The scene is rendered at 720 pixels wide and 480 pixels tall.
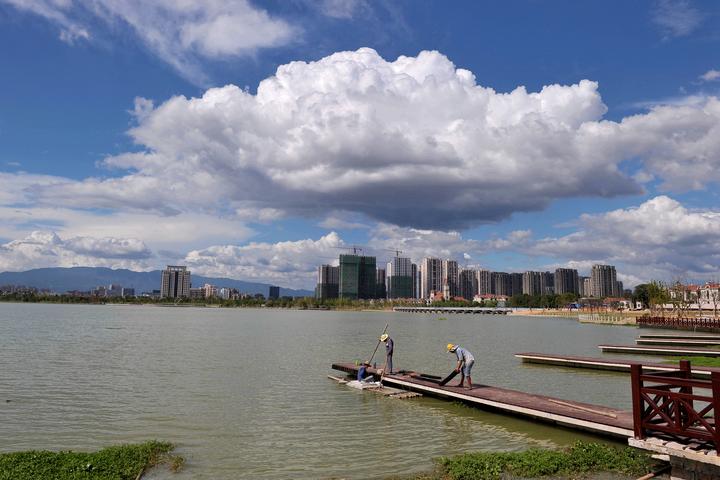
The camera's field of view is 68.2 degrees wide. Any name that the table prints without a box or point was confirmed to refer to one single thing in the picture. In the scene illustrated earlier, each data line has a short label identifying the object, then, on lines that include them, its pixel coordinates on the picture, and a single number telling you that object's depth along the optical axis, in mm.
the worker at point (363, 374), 27547
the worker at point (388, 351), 28094
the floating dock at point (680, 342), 50031
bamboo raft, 24531
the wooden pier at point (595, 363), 29806
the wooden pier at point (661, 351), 40534
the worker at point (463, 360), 22688
